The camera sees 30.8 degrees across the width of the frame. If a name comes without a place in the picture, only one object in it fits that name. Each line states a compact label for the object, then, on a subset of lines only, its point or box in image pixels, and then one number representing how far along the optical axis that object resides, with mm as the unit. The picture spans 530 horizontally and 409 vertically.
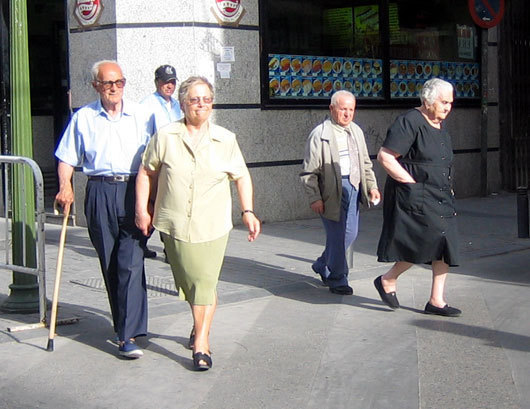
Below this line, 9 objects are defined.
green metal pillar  7230
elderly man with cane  6129
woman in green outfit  5820
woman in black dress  7164
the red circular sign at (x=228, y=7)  12125
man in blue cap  9047
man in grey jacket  8141
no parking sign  15055
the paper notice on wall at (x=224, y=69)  12188
